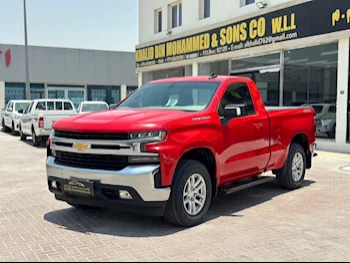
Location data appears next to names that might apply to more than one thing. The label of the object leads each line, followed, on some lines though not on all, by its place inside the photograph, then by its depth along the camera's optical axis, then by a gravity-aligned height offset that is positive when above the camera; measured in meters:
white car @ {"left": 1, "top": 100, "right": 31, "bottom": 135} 20.38 -0.80
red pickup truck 5.05 -0.65
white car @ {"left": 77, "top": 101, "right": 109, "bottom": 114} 19.75 -0.36
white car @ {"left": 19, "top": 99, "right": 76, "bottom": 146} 15.01 -0.66
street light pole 25.92 +3.63
